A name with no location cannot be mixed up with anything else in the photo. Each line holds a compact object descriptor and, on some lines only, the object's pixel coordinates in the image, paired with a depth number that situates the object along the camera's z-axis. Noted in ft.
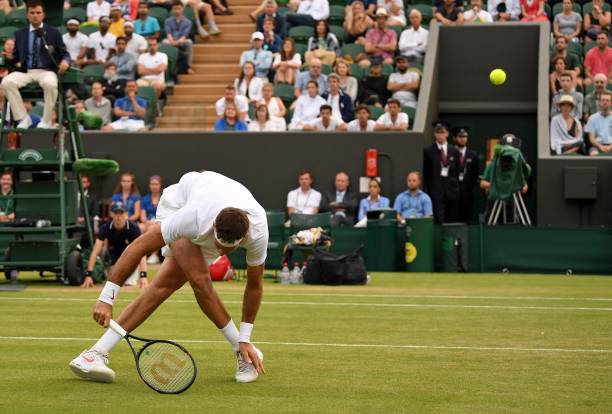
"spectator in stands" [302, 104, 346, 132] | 69.21
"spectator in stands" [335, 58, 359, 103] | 71.61
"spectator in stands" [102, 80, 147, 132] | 72.33
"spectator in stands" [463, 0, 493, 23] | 76.33
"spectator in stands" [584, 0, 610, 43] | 73.72
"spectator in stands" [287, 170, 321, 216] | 67.51
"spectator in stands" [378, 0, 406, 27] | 76.27
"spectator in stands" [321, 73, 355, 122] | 69.86
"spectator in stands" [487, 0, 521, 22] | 76.95
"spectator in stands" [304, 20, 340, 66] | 74.49
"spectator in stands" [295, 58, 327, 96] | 71.00
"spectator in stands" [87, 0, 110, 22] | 85.40
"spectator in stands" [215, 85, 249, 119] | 70.44
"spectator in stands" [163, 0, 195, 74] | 80.28
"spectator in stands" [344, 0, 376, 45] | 76.02
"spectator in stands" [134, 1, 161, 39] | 80.29
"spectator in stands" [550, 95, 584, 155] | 67.56
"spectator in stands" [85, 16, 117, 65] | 79.05
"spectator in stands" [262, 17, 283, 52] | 76.33
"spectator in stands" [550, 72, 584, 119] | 68.69
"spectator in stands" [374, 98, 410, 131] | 68.28
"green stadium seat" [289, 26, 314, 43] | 78.18
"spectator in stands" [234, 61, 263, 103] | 73.20
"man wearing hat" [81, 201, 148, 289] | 52.11
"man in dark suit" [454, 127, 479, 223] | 68.59
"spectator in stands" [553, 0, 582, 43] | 74.33
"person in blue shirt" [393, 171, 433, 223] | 65.00
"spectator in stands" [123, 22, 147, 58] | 76.89
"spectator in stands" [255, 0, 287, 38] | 77.20
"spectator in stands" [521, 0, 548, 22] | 76.33
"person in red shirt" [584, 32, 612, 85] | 70.85
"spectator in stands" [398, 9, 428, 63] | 74.08
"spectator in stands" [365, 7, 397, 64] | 73.45
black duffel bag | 54.49
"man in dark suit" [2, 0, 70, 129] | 51.55
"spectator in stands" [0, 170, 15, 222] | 60.64
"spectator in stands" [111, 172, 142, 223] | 67.97
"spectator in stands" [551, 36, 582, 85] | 71.61
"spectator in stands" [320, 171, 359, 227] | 66.08
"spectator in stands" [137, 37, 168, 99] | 75.87
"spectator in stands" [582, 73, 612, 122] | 67.74
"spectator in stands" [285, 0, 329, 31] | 78.79
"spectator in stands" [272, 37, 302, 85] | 73.61
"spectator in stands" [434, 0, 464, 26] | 76.74
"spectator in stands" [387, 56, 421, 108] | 71.72
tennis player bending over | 24.52
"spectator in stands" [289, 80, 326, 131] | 70.19
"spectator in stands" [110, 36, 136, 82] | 76.38
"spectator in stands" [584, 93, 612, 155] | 66.49
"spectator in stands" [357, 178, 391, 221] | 65.98
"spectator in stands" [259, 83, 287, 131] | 70.79
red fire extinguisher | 68.03
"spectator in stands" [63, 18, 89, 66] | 79.78
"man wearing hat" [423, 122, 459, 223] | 67.72
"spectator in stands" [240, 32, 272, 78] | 74.95
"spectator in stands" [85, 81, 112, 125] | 72.84
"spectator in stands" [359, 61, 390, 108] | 72.28
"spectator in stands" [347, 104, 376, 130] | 68.44
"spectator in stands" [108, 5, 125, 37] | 80.52
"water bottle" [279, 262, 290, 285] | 55.77
